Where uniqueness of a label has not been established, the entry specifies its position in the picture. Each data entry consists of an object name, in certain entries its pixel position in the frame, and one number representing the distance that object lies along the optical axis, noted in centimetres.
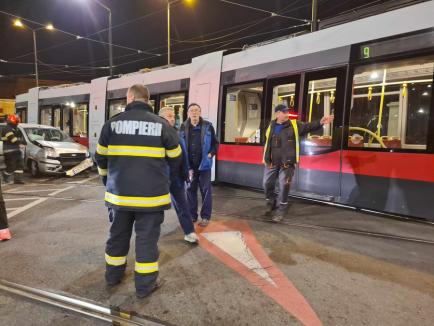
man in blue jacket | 514
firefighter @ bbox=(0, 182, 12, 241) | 466
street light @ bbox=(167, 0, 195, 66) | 1636
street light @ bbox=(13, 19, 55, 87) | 1942
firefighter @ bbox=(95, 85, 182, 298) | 305
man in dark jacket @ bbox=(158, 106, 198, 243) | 432
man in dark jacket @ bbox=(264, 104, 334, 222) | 555
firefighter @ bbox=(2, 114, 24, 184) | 923
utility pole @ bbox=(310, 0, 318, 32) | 1032
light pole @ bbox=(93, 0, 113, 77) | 1680
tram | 526
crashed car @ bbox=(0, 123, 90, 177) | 1020
